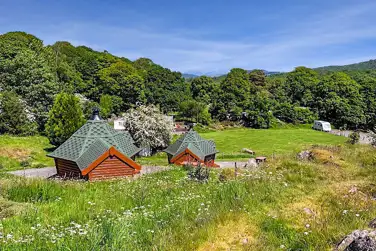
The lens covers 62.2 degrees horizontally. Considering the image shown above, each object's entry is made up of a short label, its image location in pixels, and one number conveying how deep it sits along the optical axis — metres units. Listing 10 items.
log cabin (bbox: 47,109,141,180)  18.28
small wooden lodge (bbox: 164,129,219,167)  24.89
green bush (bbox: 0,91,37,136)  36.53
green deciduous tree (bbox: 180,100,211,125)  61.47
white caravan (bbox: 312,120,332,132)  60.09
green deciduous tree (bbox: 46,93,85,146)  32.94
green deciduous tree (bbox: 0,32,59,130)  40.38
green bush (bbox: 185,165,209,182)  12.70
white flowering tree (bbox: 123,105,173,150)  34.38
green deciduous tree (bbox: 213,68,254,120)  67.88
